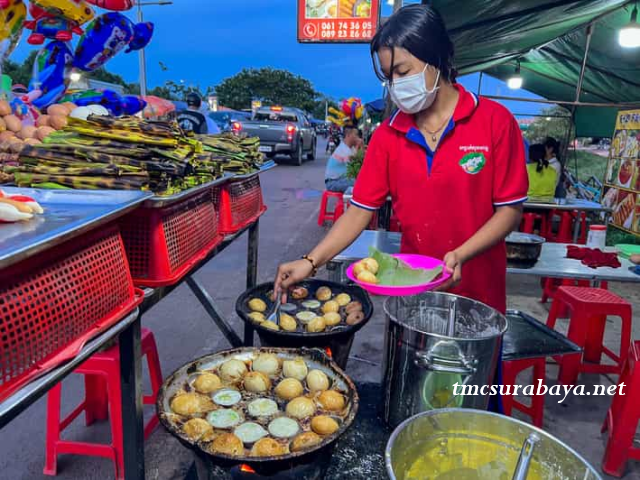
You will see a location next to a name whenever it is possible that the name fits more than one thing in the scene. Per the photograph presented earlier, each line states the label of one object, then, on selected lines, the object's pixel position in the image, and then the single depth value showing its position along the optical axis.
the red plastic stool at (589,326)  3.35
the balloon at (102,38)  3.52
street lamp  17.61
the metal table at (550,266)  3.32
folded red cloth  3.52
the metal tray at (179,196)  1.64
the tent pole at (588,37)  5.84
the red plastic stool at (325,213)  7.83
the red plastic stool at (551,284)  5.03
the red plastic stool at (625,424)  2.51
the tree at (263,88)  45.22
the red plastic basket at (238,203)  2.65
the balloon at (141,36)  3.84
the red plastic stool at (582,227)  6.64
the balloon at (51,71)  3.48
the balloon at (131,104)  3.33
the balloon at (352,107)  13.66
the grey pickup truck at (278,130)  16.64
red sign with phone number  9.78
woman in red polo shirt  1.82
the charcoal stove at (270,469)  1.17
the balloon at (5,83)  3.26
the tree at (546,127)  16.47
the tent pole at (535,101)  6.29
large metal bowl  1.00
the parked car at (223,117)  23.76
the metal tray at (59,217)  1.02
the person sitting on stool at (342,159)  7.95
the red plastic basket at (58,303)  1.05
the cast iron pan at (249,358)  1.15
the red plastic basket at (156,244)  1.72
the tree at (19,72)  25.36
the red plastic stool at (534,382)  2.84
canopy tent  4.45
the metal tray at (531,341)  2.39
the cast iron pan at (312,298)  2.07
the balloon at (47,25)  3.36
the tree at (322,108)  74.39
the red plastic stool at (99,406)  2.30
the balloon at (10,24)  3.08
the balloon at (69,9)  3.17
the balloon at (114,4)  3.36
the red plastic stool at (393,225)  6.26
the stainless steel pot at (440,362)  1.28
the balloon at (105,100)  3.27
